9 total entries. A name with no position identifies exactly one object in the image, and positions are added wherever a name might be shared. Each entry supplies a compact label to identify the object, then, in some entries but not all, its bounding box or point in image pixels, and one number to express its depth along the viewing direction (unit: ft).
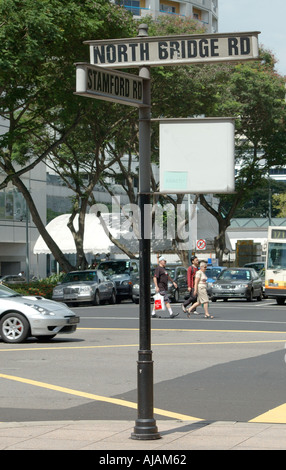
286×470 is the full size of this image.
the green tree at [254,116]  162.81
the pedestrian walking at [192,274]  94.84
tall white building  275.59
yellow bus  128.47
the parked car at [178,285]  131.65
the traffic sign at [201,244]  179.65
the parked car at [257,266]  167.12
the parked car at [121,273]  135.03
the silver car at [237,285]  133.08
